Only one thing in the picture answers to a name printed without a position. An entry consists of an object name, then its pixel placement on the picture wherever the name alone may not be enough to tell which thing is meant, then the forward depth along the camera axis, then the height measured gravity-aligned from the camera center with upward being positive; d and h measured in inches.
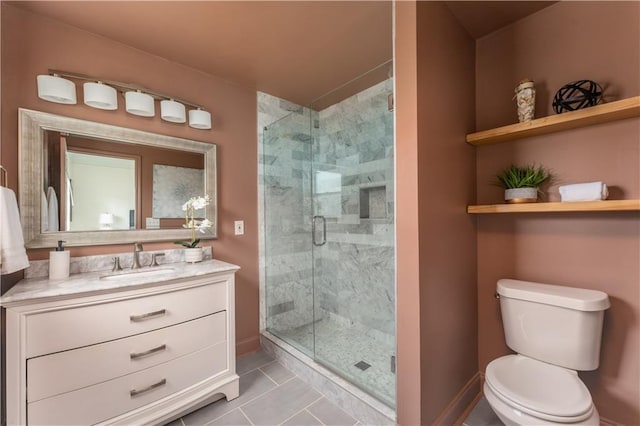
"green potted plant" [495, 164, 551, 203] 59.6 +7.1
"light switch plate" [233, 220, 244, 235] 90.4 -4.0
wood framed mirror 58.4 +9.3
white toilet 43.0 -29.5
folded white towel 49.9 +4.0
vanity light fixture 58.2 +30.3
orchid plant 78.0 -0.3
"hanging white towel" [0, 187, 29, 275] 45.9 -3.5
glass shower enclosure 88.4 -5.7
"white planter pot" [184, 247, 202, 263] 74.5 -11.1
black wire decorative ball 51.5 +23.6
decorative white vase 57.9 +25.4
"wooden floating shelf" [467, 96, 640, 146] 47.4 +18.6
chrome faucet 68.5 -10.4
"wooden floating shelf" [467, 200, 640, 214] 45.9 +1.1
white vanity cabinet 44.9 -27.6
